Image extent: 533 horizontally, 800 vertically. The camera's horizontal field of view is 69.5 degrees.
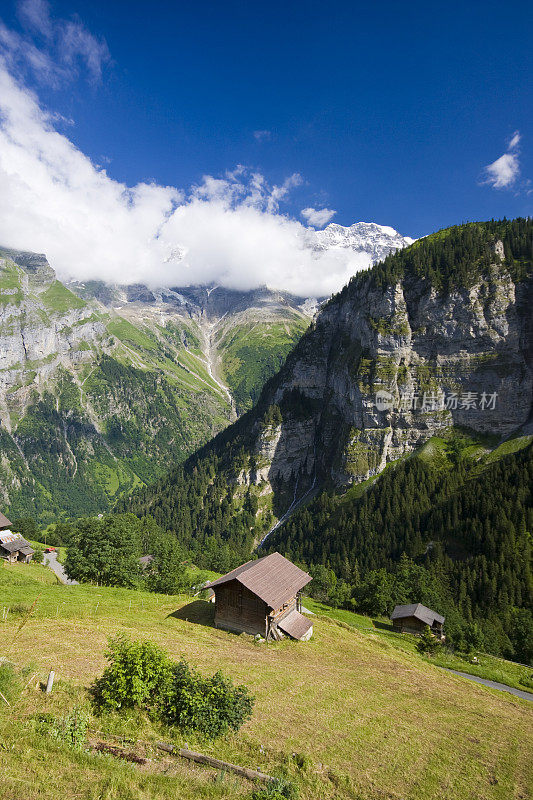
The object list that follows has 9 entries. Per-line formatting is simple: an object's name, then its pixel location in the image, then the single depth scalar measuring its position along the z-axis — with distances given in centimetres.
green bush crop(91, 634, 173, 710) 1841
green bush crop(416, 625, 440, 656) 5466
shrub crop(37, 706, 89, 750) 1483
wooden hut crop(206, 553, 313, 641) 3944
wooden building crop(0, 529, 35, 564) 8694
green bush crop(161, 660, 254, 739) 1836
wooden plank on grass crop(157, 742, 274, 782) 1514
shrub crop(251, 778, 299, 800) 1371
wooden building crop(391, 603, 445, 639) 6950
